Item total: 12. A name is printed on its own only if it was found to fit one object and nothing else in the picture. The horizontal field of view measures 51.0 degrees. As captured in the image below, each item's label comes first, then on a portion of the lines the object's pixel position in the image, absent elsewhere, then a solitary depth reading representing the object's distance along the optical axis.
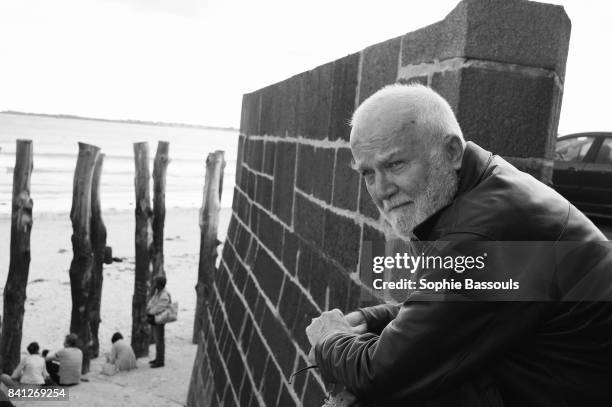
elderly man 1.32
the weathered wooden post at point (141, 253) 11.41
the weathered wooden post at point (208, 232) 12.03
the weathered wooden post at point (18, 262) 10.28
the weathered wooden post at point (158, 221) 12.16
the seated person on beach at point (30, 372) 9.42
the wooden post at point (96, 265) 11.10
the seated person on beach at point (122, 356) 10.35
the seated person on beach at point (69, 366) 9.17
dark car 8.48
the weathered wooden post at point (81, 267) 10.56
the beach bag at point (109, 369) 10.20
